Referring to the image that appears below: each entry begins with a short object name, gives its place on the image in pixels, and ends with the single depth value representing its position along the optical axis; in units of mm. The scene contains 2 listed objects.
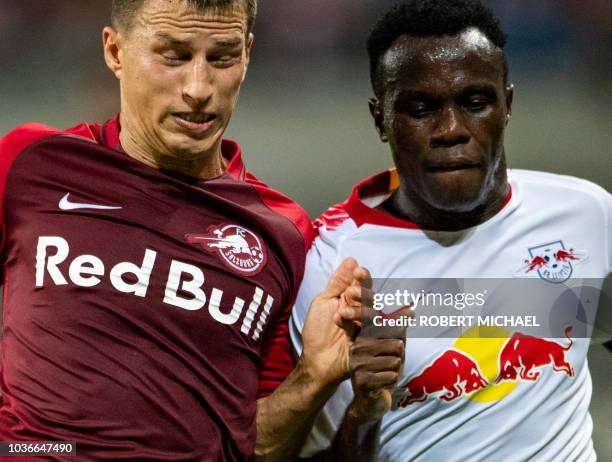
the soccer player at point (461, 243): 7690
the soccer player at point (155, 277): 7595
